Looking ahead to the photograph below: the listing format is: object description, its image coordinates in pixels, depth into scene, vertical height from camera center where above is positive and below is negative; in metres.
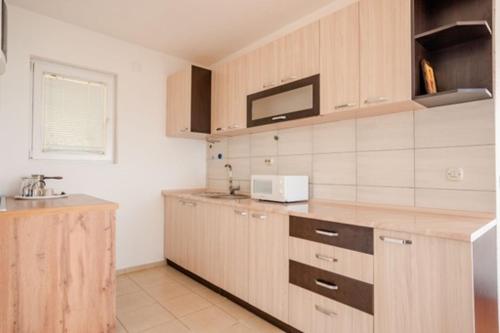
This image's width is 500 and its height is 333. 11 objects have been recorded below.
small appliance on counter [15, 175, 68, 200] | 2.21 -0.16
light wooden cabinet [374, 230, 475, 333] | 1.17 -0.51
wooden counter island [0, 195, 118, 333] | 1.54 -0.57
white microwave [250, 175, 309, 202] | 2.22 -0.15
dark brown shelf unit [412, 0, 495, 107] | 1.56 +0.74
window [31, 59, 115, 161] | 2.62 +0.56
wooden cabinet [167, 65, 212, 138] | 3.04 +0.75
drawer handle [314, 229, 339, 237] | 1.61 -0.37
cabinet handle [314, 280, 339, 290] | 1.61 -0.67
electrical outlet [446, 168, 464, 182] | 1.67 -0.02
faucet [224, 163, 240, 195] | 3.14 -0.10
